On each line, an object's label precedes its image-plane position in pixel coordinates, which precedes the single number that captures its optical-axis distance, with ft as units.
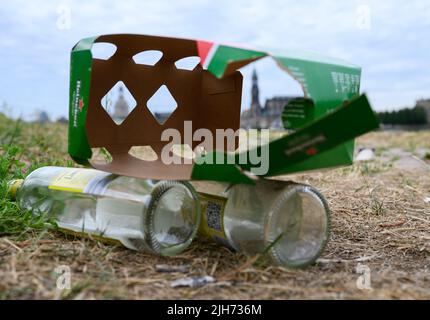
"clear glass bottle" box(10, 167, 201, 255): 2.47
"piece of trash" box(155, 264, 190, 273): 2.38
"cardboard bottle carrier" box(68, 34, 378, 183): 2.25
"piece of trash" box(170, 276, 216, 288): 2.29
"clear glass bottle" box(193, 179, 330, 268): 2.40
